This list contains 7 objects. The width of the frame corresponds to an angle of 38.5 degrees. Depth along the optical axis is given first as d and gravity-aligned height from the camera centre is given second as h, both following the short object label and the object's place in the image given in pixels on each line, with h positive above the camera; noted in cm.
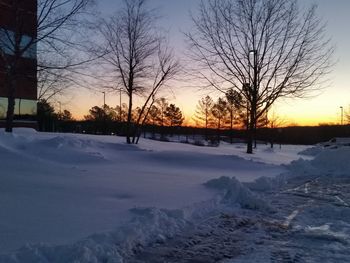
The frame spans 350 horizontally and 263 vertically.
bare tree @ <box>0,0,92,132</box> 1814 +376
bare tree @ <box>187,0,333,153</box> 2684 +413
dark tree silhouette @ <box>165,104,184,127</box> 10375 +446
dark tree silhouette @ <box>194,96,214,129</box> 9125 +478
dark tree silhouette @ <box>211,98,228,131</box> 8611 +473
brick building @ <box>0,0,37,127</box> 1844 +406
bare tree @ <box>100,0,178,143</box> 2741 +402
